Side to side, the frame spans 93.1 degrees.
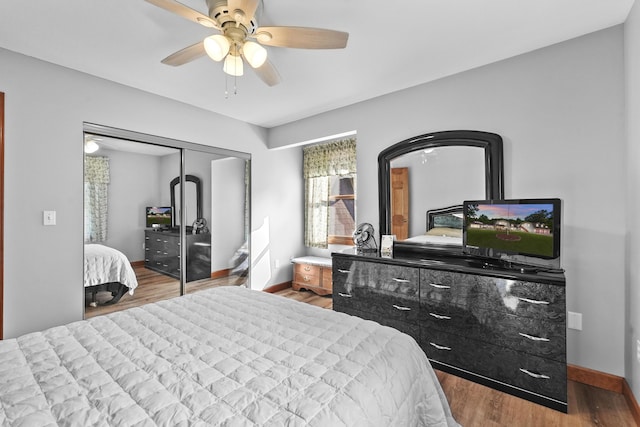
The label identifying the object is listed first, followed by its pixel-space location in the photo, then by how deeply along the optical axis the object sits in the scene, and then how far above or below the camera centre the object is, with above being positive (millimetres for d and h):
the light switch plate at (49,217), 2471 -37
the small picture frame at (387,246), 2865 -336
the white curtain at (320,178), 4457 +523
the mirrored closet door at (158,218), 2855 -71
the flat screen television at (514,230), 1976 -143
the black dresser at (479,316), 1894 -772
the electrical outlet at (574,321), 2209 -813
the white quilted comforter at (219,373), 937 -612
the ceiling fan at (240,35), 1512 +981
